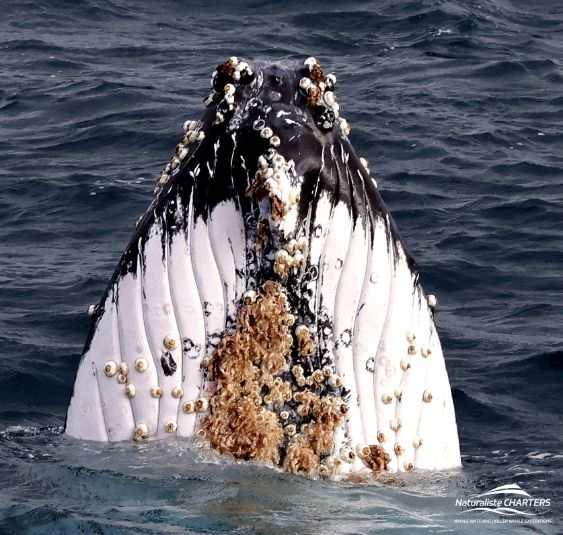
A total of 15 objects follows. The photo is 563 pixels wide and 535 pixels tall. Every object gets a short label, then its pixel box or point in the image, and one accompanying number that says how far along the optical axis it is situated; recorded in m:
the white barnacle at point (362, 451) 14.81
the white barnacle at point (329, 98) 14.43
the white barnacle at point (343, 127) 14.74
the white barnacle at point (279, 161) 13.96
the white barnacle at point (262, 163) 13.97
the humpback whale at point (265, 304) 14.27
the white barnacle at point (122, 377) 14.73
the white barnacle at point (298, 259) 14.30
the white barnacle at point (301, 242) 14.26
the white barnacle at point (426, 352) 15.12
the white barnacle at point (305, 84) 14.30
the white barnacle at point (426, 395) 15.20
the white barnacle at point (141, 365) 14.62
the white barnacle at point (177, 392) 14.63
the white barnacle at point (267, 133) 14.07
